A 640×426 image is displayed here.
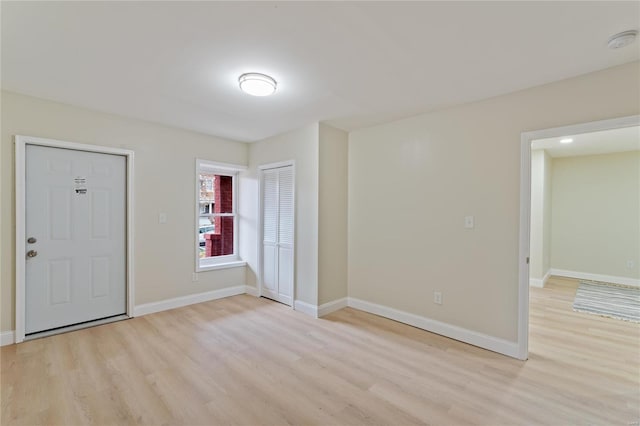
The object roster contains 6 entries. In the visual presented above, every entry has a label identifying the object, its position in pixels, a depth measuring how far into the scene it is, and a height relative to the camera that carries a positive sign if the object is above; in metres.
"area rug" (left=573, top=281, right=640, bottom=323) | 3.84 -1.33
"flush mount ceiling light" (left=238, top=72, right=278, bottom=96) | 2.47 +1.11
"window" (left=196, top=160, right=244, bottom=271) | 4.53 -0.10
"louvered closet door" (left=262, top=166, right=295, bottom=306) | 4.21 -0.36
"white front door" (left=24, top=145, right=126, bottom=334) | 3.08 -0.33
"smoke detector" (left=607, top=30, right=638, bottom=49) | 1.89 +1.17
